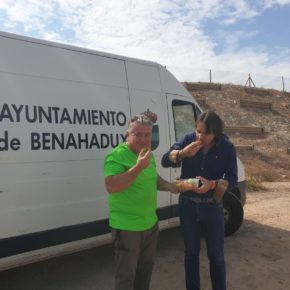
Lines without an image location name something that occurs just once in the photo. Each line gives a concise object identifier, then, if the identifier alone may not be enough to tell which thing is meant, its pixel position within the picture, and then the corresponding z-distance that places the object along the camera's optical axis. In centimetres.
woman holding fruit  268
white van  289
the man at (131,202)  236
